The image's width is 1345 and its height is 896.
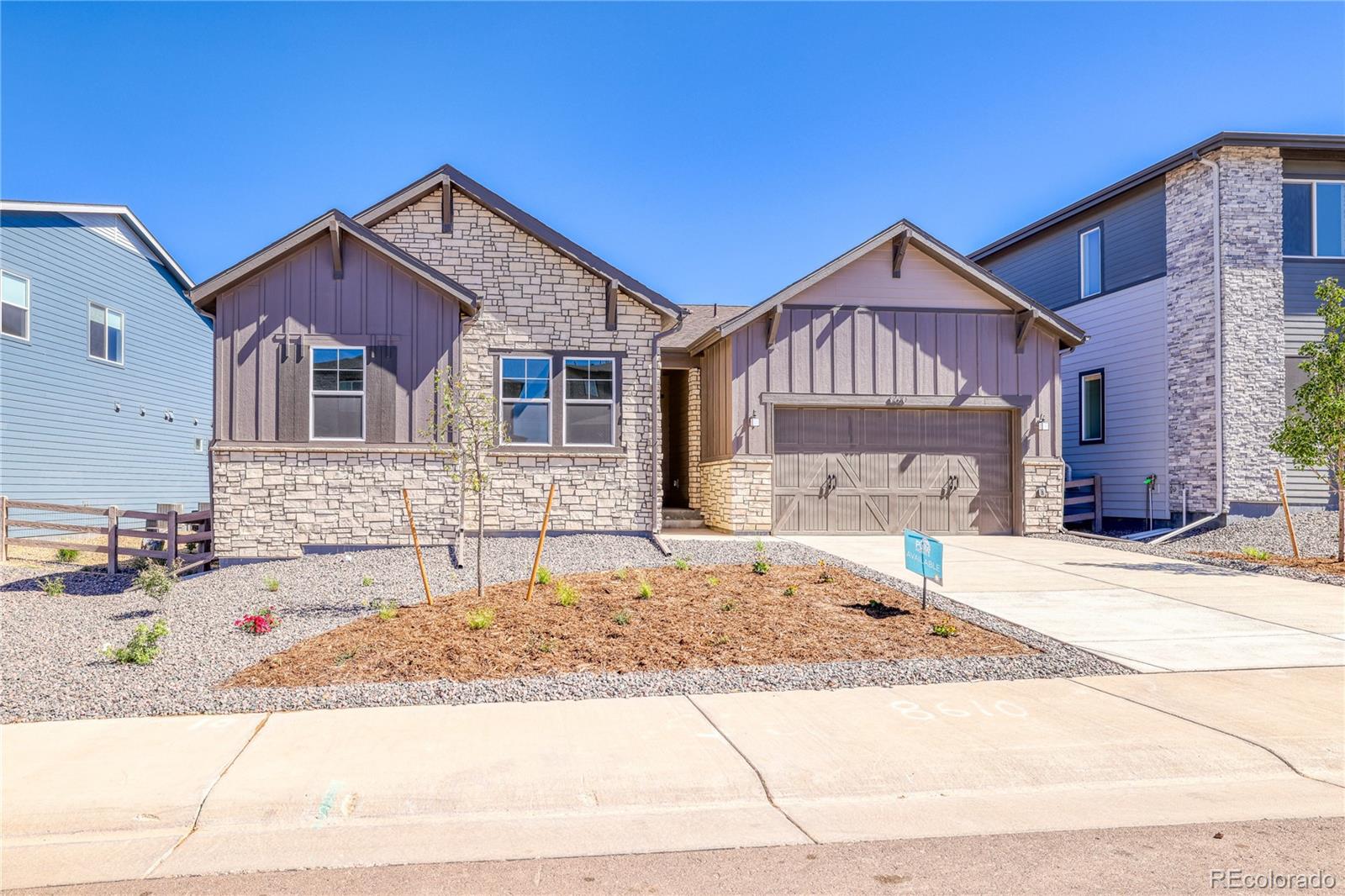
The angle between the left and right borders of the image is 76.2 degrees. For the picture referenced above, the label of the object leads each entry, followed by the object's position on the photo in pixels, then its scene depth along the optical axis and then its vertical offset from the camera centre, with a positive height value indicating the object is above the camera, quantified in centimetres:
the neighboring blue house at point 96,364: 1677 +210
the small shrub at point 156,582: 982 -145
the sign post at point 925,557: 834 -103
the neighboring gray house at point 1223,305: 1617 +288
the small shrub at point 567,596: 846 -140
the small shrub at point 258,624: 817 -162
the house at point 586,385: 1340 +122
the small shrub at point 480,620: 754 -146
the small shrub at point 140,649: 702 -160
